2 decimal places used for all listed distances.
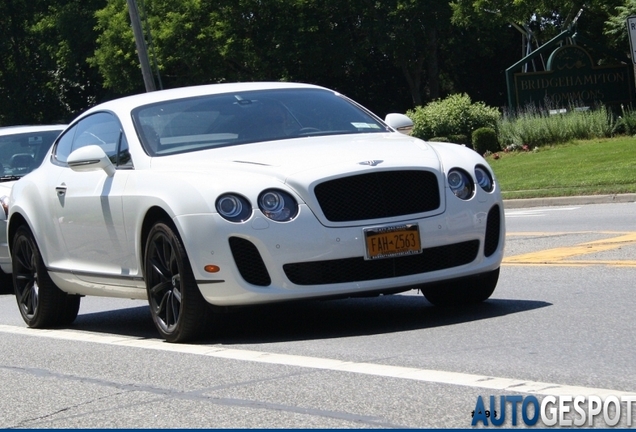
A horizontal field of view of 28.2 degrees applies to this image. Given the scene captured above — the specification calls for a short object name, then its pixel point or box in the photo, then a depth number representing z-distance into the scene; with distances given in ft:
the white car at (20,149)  45.16
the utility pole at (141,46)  94.22
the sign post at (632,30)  71.36
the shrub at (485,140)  106.11
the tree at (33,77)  231.09
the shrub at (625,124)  104.37
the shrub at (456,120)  114.32
